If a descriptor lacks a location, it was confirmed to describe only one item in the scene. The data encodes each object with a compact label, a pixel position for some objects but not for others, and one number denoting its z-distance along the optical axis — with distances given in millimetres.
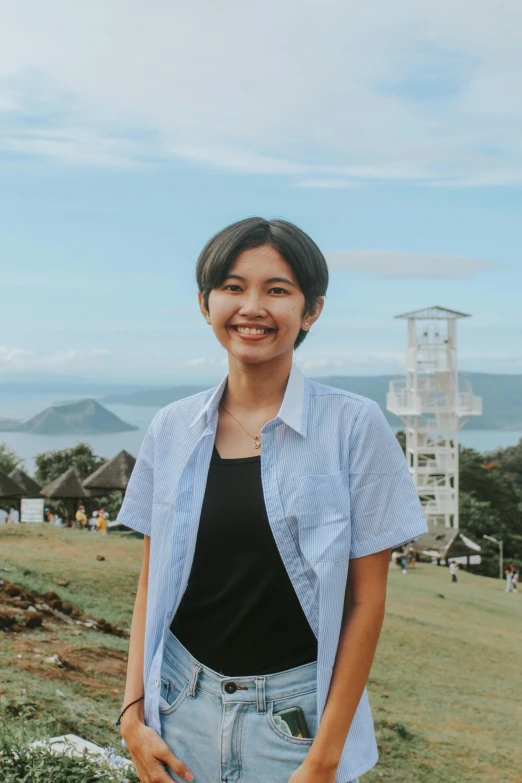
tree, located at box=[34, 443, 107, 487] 38250
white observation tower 35250
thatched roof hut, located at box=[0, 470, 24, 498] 17959
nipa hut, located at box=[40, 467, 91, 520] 19172
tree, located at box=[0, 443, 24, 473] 38975
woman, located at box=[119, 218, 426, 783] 1995
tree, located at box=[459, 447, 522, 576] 38844
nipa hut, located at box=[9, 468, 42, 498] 19906
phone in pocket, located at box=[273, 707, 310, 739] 1999
